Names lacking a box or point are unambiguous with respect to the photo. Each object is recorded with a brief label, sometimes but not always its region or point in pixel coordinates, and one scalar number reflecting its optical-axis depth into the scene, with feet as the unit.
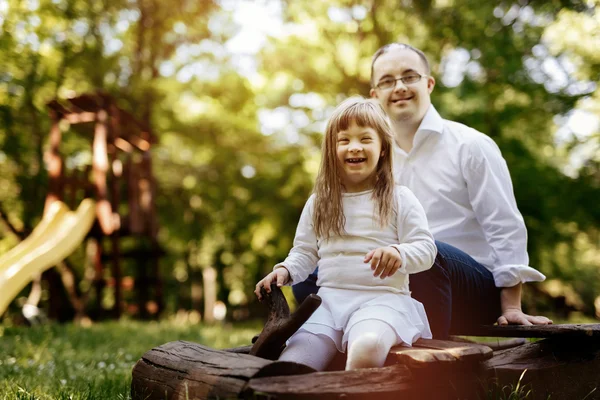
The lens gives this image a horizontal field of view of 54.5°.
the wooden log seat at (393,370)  5.81
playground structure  25.49
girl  7.11
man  8.53
